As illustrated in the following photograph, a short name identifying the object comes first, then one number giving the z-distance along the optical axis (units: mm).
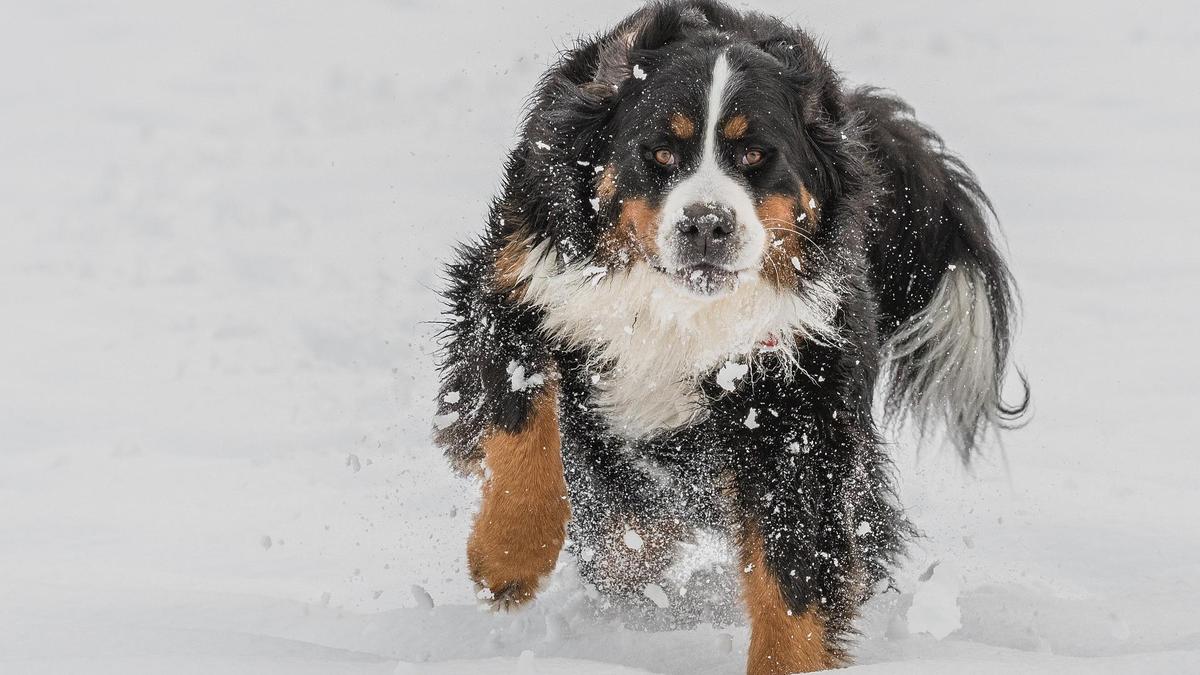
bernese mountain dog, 7238
